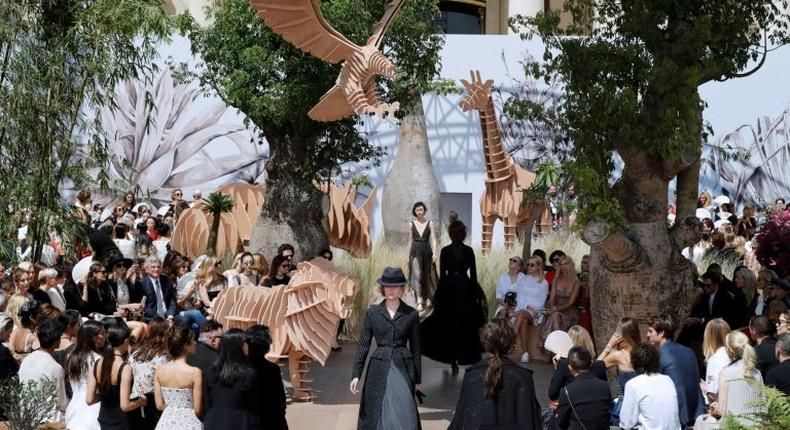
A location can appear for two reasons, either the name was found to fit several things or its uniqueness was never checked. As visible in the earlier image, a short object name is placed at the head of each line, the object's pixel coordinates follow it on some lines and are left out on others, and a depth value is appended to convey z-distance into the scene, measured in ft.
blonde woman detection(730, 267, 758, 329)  39.02
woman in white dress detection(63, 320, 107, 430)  26.94
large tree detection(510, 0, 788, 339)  34.45
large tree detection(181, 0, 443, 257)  49.01
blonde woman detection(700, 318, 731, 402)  29.01
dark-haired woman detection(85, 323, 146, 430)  25.90
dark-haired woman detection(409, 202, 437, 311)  49.52
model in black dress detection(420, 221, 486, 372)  41.81
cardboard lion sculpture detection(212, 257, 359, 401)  36.14
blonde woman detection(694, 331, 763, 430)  26.50
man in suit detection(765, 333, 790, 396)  25.69
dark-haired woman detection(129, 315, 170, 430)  26.73
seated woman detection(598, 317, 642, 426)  28.89
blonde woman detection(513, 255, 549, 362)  44.75
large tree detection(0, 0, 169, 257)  42.45
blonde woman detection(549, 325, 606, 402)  26.18
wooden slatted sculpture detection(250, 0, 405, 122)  40.24
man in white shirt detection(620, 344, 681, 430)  25.90
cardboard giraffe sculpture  65.41
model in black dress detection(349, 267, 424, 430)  29.19
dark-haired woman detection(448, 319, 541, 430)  24.73
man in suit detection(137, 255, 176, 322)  40.01
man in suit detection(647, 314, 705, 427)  28.81
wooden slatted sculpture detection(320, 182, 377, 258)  57.77
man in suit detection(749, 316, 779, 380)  28.12
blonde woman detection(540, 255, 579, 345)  44.24
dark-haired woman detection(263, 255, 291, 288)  41.16
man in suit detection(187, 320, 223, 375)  26.84
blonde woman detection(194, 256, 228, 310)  41.27
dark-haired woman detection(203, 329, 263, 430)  24.97
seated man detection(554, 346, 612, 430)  25.21
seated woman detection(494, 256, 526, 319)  45.80
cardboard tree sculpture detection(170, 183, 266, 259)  55.98
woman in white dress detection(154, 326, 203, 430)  25.09
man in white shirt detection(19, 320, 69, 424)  28.09
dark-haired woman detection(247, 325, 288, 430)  26.08
